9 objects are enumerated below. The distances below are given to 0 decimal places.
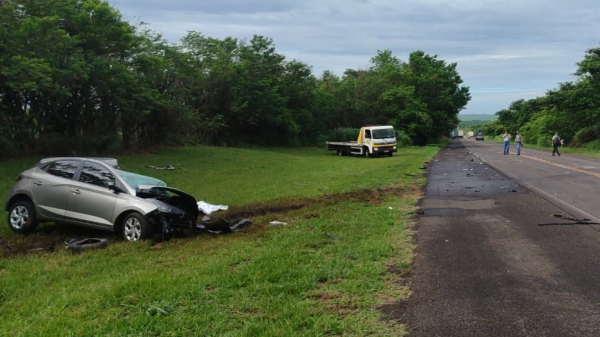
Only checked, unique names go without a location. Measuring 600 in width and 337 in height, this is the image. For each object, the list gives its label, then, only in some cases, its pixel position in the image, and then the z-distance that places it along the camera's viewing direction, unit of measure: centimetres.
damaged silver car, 869
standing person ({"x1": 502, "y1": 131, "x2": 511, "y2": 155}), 3500
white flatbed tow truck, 3553
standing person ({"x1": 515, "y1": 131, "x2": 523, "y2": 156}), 3460
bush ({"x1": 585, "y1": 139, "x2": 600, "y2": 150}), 4109
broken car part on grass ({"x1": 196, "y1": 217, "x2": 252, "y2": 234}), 911
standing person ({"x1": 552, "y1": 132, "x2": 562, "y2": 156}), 3303
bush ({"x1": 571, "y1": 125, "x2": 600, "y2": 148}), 4453
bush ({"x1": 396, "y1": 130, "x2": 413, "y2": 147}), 5234
